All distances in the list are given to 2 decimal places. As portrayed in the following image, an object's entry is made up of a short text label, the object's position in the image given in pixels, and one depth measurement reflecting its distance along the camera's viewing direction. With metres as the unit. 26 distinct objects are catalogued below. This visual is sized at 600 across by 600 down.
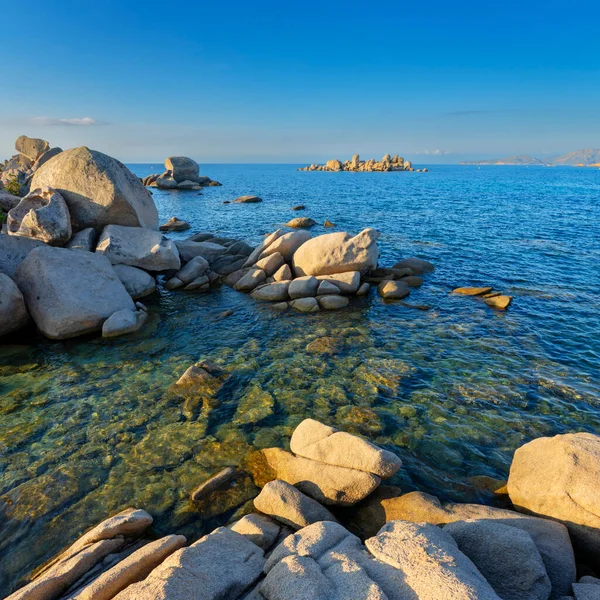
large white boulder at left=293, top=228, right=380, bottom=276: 21.42
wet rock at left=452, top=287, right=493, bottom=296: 20.55
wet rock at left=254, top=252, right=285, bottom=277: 22.59
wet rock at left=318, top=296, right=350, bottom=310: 19.38
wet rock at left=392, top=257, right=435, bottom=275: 24.45
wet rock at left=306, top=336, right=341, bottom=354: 15.19
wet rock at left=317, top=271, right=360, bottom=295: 20.53
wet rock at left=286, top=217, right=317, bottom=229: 39.94
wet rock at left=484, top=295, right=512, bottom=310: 18.73
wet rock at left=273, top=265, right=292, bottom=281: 21.73
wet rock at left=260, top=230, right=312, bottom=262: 23.39
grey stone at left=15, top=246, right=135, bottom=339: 15.75
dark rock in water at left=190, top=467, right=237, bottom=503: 8.57
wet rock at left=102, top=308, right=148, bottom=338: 16.20
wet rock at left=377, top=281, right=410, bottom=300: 20.42
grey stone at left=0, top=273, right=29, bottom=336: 15.22
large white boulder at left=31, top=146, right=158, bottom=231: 21.22
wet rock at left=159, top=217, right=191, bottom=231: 39.28
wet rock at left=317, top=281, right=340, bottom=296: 20.17
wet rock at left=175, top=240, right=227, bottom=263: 25.23
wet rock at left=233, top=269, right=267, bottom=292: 21.88
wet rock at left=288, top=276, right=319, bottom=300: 20.19
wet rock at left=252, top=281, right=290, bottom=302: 20.53
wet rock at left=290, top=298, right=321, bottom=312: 19.19
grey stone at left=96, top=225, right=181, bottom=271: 20.52
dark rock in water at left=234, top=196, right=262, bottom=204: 63.62
